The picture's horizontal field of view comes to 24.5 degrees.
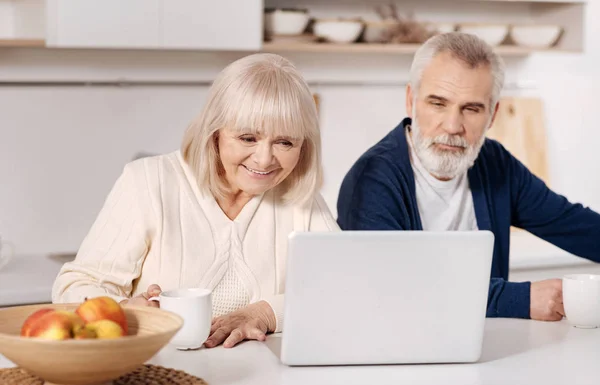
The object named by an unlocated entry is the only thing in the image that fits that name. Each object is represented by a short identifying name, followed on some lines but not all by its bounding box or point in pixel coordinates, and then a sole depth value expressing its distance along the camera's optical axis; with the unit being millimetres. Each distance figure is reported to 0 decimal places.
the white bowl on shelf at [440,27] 3944
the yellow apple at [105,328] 1927
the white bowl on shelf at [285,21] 3632
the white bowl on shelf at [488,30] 3947
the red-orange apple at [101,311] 1949
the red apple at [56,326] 1882
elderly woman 2408
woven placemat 1995
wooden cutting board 4175
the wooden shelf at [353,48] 3637
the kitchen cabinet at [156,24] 3361
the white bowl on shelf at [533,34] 4046
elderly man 2773
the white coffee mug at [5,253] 3205
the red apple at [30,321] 1913
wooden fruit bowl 1853
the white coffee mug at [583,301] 2404
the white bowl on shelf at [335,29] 3683
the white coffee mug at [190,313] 2141
